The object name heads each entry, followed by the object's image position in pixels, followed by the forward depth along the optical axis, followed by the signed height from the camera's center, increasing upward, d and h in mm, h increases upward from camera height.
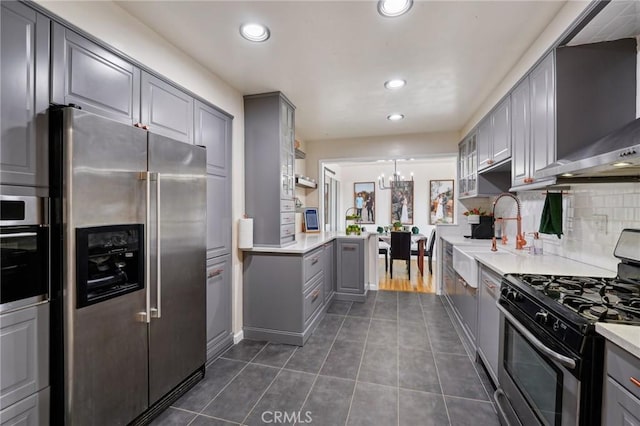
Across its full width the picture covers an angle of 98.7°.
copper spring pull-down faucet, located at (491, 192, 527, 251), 2712 -271
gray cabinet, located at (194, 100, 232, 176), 2244 +649
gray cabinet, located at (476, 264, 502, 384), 1945 -833
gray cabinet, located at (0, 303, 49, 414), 1111 -613
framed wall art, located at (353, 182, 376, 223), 7367 +289
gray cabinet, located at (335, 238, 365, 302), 3982 -858
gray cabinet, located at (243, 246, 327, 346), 2674 -861
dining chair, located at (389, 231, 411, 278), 5117 -656
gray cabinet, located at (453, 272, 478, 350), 2441 -960
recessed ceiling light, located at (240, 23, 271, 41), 1794 +1201
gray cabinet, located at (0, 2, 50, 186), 1127 +494
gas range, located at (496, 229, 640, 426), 1009 -545
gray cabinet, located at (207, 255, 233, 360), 2332 -851
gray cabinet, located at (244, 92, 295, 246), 2799 +461
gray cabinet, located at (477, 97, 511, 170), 2480 +751
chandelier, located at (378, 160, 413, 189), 6921 +776
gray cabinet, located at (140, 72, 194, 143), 1785 +710
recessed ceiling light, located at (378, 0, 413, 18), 1569 +1191
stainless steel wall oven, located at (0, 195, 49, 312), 1116 -179
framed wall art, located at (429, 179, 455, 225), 6777 +247
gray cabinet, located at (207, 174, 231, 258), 2328 -44
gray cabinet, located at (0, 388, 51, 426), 1117 -859
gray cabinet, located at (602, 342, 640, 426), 839 -573
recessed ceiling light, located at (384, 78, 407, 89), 2564 +1211
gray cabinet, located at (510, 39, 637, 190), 1669 +733
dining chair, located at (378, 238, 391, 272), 5921 -872
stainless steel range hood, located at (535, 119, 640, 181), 1119 +234
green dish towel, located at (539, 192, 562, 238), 2170 -29
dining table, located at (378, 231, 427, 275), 5516 -629
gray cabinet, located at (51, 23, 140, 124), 1310 +704
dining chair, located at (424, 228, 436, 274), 5520 -771
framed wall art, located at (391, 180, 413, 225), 7070 +230
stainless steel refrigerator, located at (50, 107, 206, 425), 1254 -321
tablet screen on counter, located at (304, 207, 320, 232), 4539 -156
